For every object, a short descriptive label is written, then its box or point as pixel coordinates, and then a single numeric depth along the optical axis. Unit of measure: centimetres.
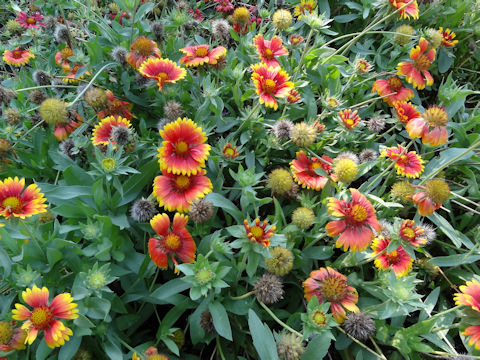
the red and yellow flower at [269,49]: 66
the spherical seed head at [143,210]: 51
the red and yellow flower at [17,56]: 77
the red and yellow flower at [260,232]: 44
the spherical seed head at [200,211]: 50
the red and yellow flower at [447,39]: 80
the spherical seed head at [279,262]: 48
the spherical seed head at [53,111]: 56
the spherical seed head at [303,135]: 58
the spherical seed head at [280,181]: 55
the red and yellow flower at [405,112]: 64
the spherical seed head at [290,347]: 44
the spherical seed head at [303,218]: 52
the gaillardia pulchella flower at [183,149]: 49
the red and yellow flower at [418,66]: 68
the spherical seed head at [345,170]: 52
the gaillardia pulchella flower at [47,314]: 40
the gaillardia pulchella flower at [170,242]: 47
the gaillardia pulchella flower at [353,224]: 47
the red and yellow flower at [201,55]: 62
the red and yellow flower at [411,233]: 50
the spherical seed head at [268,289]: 46
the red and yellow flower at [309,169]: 59
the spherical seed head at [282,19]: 71
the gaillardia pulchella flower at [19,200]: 45
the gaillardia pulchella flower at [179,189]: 49
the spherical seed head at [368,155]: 64
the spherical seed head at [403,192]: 58
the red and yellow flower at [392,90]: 70
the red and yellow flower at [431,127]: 53
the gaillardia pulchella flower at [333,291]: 47
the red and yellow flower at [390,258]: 51
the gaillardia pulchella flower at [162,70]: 57
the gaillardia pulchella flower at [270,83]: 54
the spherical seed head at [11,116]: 63
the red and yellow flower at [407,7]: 70
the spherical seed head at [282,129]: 60
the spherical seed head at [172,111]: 58
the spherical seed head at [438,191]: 54
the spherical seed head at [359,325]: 48
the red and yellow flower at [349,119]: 62
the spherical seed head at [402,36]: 76
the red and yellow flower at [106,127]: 55
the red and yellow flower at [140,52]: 63
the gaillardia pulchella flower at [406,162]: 58
